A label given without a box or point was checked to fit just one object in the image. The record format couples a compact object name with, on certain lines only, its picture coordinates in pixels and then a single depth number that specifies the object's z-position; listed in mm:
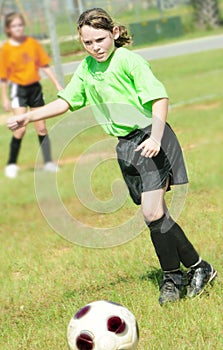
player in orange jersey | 18469
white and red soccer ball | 6852
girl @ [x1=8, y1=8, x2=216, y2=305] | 8131
